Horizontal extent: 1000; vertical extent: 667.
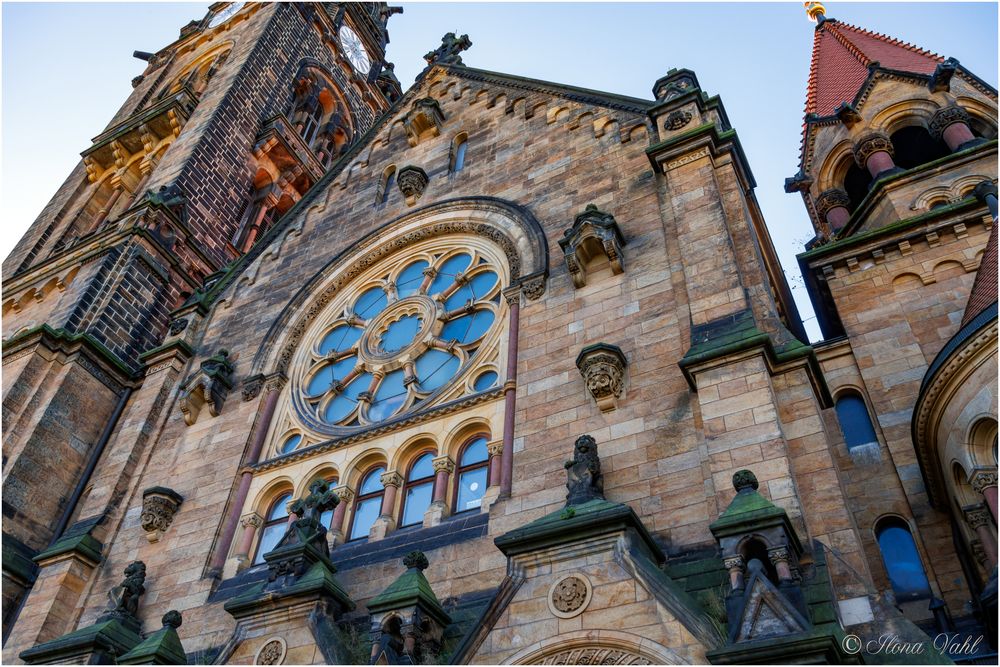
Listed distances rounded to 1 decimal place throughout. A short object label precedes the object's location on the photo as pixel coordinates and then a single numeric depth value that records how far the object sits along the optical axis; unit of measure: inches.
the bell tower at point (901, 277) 425.1
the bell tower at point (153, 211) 646.5
